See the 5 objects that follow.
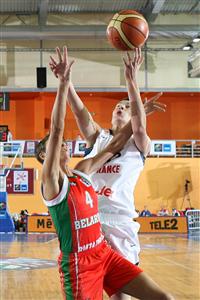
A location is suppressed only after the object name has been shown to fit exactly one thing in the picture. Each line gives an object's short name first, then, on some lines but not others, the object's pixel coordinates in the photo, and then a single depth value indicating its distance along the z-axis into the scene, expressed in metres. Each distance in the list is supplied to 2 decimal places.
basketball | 4.26
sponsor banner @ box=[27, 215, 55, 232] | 17.34
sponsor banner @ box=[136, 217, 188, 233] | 17.39
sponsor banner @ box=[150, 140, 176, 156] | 21.95
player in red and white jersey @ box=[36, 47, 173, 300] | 3.15
